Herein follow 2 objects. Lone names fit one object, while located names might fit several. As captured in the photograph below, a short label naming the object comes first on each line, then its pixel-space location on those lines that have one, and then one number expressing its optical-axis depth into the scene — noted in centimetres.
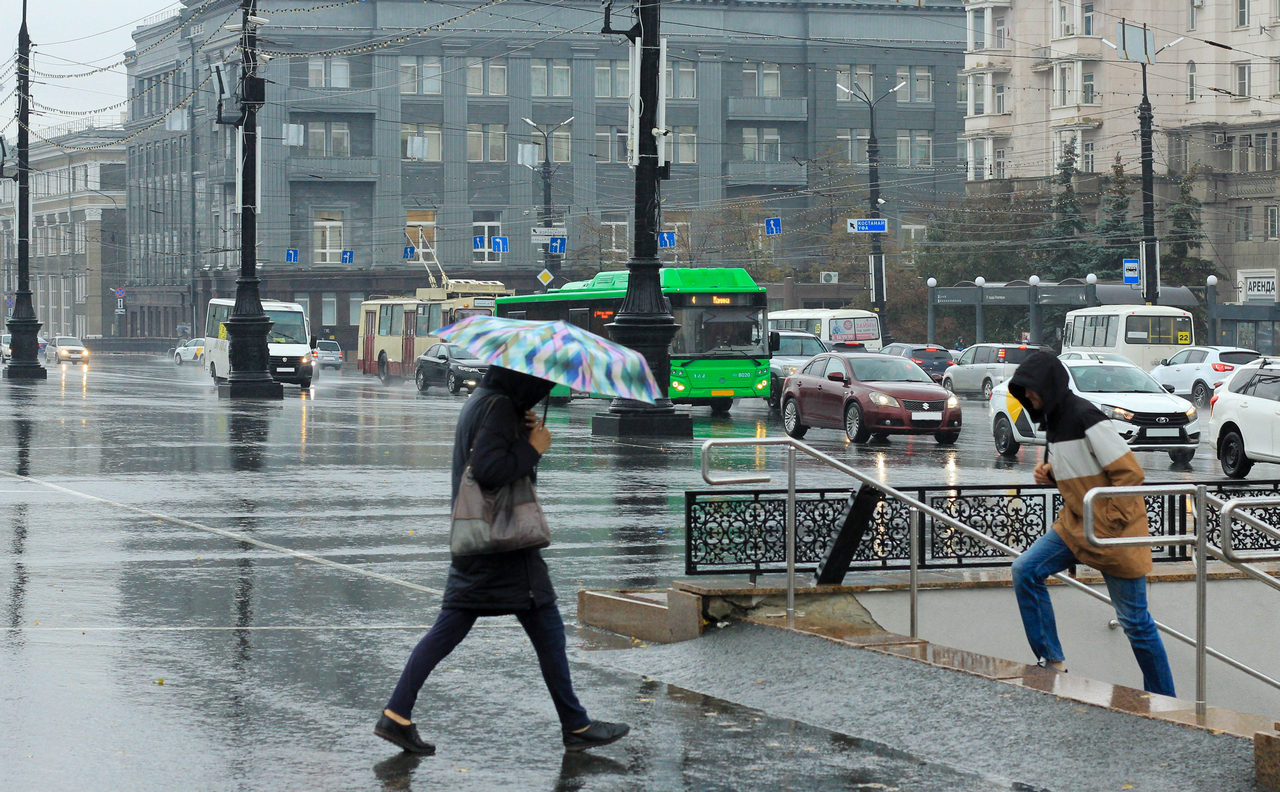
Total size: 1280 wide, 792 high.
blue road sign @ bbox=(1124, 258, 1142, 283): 5644
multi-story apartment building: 7944
